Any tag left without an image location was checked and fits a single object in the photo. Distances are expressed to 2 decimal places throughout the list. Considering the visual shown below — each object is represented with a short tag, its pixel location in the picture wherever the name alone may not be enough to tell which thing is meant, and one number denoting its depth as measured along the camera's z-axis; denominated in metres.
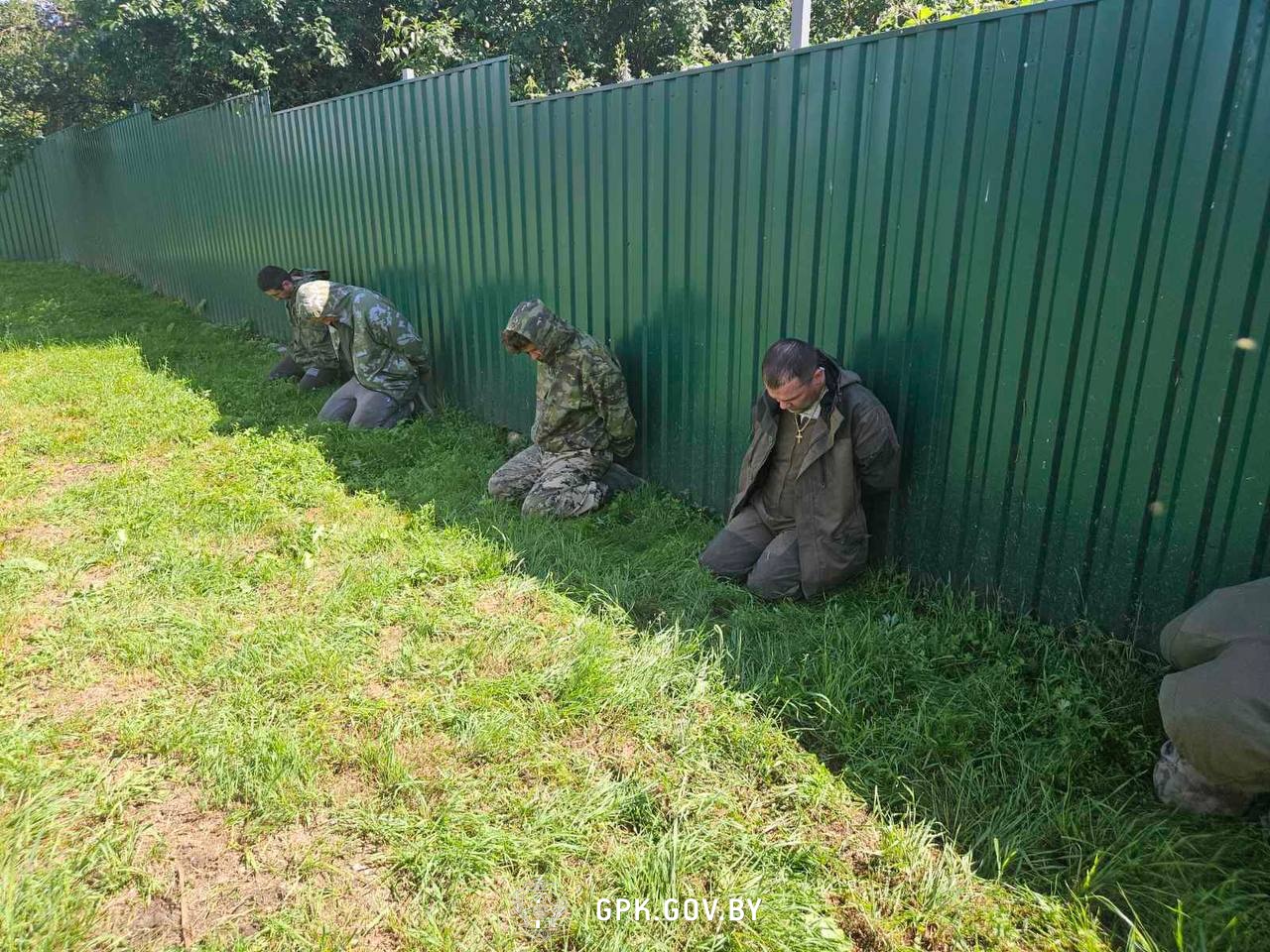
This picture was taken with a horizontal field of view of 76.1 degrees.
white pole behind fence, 4.68
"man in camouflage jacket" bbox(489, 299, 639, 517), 4.91
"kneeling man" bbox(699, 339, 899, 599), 3.51
